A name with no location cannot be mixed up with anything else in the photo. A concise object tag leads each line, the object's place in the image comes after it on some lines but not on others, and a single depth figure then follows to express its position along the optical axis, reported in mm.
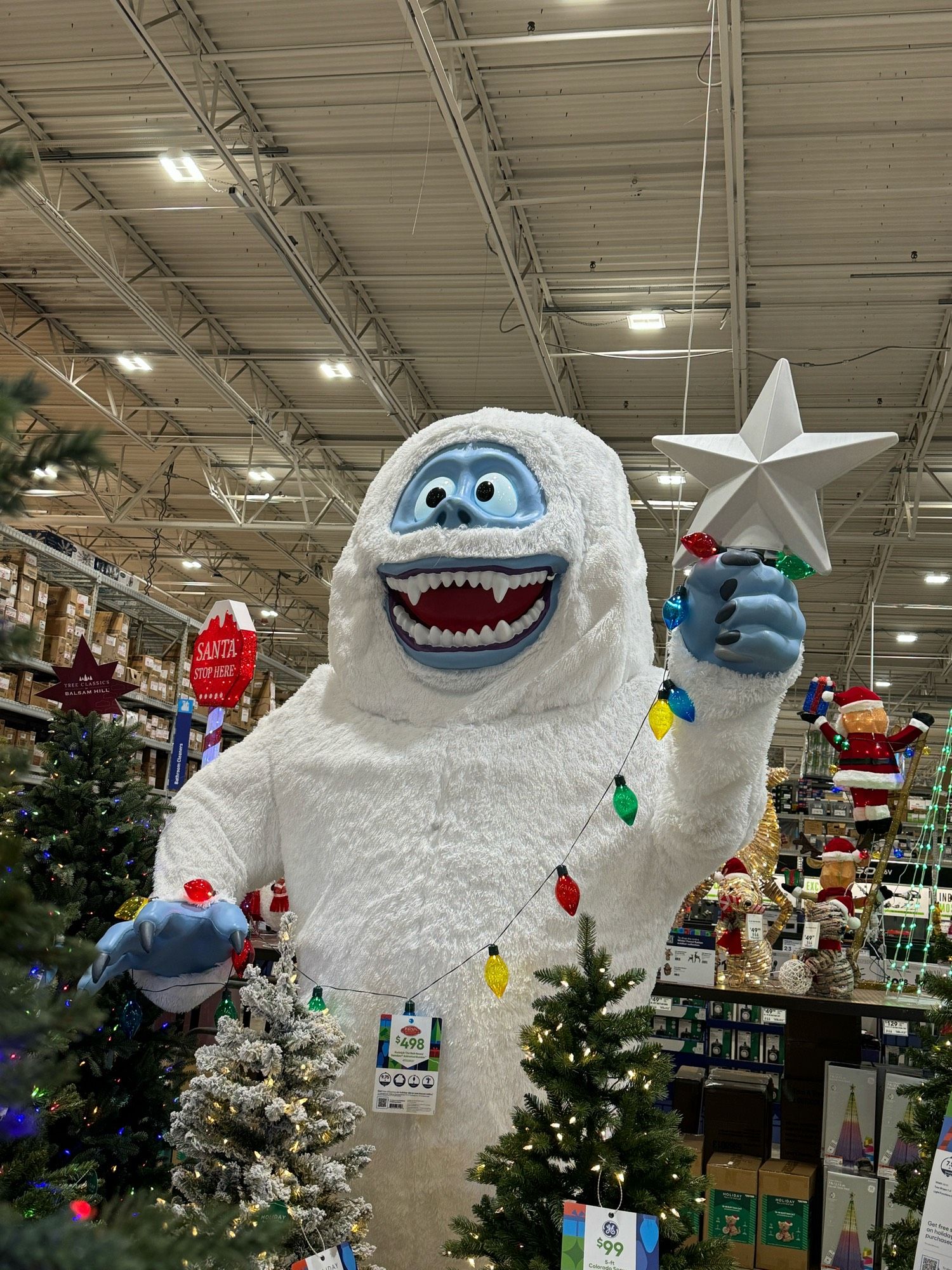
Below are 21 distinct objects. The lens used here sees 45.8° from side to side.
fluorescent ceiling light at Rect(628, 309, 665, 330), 7562
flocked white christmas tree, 1742
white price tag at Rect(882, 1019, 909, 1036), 4141
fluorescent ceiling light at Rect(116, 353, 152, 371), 9312
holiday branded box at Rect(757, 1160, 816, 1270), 2998
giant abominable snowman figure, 2068
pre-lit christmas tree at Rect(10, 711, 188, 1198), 2600
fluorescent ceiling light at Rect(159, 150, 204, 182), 6520
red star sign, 3291
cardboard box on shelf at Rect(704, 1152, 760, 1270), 3029
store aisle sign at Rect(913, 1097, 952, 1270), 1479
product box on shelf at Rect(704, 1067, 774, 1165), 3406
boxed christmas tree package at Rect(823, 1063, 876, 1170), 3033
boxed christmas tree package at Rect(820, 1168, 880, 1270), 2945
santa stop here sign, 3633
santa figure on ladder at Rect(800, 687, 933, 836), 3697
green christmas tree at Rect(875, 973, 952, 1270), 1917
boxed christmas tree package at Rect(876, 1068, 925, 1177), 2943
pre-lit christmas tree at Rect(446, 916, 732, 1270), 1501
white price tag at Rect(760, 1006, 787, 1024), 4141
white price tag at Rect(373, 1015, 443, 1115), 2062
